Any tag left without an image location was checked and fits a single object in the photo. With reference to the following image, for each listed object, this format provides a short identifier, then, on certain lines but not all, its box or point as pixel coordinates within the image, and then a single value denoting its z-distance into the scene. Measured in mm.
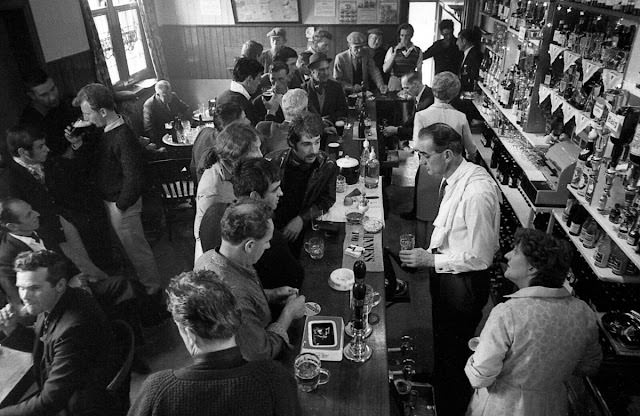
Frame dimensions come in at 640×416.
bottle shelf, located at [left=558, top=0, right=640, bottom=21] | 2908
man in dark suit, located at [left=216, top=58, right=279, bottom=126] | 4659
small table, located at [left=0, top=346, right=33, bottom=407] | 2221
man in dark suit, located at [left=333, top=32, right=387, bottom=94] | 6520
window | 6188
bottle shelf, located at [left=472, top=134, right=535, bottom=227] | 4273
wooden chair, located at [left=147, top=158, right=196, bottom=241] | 4824
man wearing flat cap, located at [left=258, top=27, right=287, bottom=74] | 6387
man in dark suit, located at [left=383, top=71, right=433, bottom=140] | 5301
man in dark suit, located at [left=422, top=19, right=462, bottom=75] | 7281
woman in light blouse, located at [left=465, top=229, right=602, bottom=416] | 1972
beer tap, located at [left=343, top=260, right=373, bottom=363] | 2188
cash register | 3779
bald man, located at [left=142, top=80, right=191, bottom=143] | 5926
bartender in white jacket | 2637
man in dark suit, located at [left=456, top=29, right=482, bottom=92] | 6688
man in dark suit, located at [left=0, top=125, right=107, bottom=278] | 3277
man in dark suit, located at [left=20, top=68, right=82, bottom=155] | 4039
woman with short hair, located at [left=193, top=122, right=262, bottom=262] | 2848
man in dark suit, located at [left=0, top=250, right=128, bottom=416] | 2244
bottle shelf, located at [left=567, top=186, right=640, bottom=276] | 2619
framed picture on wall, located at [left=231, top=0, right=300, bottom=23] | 8234
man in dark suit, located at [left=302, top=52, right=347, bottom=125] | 5242
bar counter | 1971
